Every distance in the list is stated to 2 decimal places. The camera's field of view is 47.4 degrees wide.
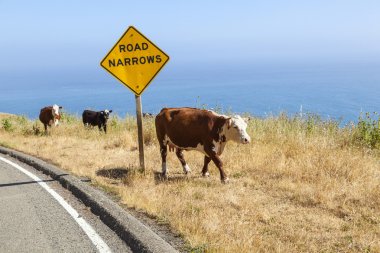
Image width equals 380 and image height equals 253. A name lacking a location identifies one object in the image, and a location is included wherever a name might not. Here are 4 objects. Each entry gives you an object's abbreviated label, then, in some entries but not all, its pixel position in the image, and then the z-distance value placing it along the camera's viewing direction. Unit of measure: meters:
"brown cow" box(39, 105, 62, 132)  19.44
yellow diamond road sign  9.68
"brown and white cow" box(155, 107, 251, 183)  8.91
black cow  20.17
